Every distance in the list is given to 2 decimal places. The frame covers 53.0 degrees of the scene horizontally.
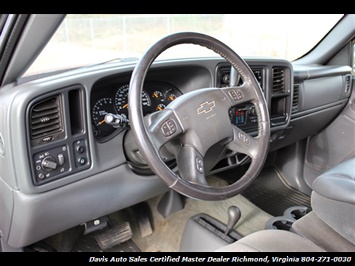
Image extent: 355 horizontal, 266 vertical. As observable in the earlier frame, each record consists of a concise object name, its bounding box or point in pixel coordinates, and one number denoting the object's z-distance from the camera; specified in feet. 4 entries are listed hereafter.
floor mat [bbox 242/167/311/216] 7.24
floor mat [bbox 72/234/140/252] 5.85
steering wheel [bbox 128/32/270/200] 3.37
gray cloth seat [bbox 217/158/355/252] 3.74
